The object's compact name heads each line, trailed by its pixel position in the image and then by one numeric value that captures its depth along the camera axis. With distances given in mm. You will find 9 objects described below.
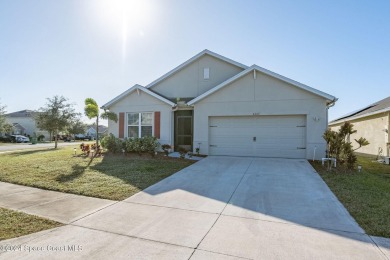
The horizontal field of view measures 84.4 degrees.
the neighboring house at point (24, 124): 44950
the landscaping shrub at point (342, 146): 9094
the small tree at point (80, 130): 48512
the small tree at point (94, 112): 13531
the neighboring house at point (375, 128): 12905
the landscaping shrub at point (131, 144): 12461
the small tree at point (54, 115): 20153
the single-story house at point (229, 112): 11273
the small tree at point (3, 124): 31191
